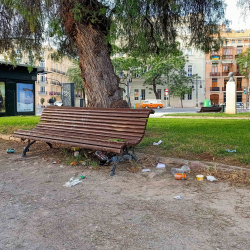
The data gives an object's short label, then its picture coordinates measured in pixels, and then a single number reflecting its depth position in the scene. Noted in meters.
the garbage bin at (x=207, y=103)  26.71
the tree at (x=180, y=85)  51.44
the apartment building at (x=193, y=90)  56.07
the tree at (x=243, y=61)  45.81
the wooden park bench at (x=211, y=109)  20.67
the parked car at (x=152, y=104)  47.42
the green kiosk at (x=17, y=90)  18.28
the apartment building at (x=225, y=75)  59.41
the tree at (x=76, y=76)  46.62
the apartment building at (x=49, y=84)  67.25
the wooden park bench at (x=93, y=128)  4.74
